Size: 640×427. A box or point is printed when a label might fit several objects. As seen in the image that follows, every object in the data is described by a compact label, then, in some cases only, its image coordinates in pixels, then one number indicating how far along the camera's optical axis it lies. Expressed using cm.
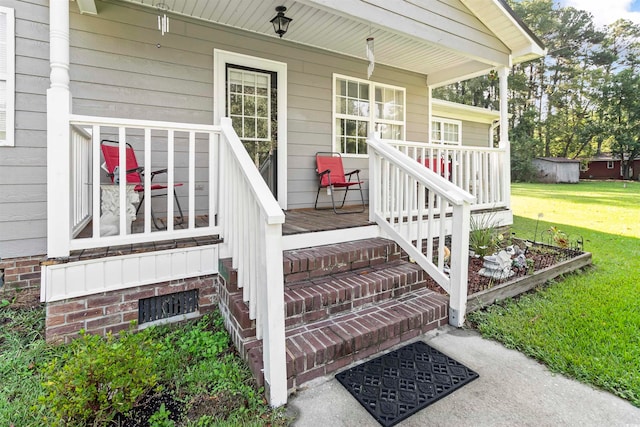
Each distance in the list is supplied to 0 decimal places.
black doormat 169
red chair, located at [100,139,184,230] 294
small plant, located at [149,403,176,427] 155
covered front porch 213
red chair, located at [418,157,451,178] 381
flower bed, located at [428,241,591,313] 289
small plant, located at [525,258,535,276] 335
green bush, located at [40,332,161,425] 144
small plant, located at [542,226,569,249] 424
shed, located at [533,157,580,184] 1938
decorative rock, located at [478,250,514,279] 326
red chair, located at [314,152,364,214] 459
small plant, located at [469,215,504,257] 389
